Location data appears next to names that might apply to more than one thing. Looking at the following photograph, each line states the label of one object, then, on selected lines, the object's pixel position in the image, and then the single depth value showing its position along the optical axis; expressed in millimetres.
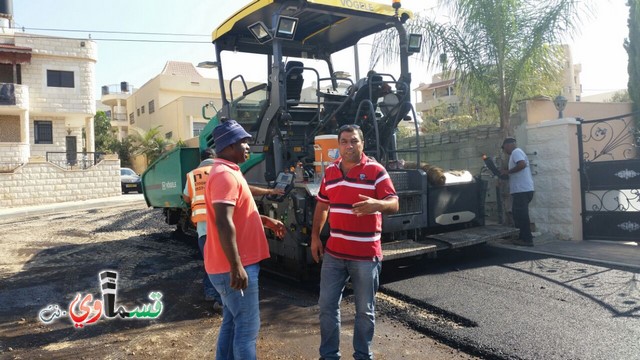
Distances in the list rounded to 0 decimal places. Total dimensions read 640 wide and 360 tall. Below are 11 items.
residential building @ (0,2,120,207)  22125
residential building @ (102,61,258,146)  35938
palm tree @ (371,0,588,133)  8117
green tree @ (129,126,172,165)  32619
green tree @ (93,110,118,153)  35344
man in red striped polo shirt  3451
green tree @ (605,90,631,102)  27356
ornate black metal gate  7016
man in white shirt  7379
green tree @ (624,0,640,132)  12391
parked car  24875
